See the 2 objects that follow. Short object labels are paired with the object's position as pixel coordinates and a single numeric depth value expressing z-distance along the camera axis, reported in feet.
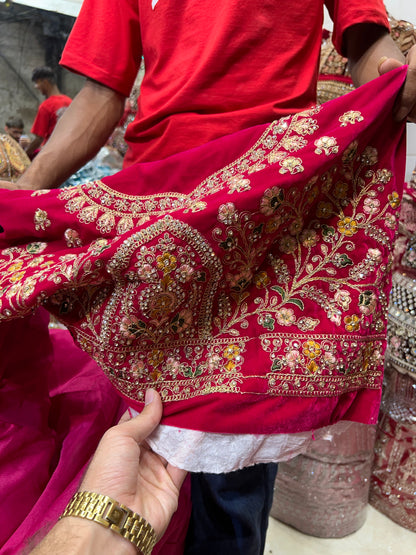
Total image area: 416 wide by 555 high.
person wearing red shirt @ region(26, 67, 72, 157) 8.41
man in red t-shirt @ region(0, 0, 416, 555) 1.90
